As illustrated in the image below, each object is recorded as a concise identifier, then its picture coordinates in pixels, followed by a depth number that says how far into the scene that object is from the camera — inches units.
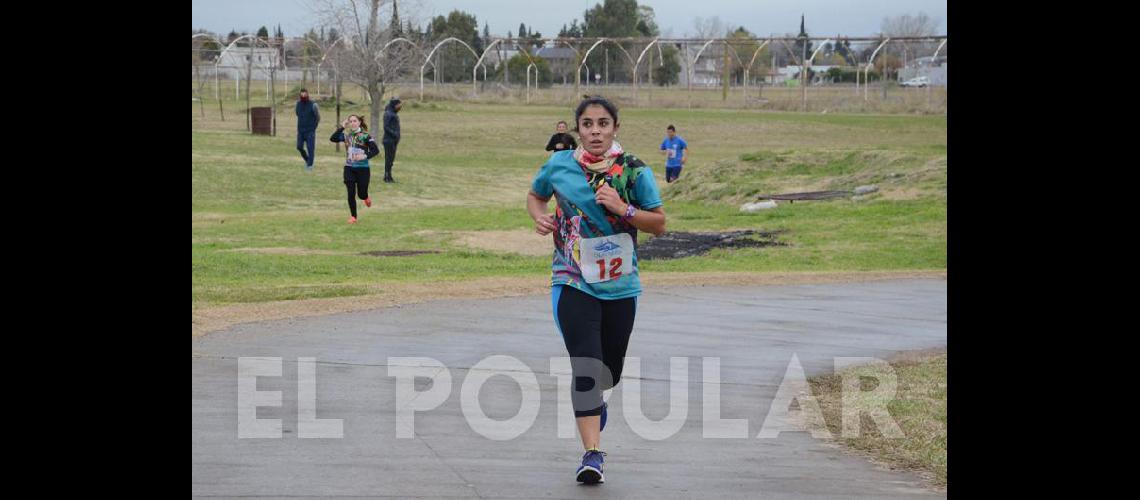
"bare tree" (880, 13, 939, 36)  5032.5
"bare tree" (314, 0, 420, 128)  1861.5
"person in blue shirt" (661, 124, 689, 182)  1316.4
